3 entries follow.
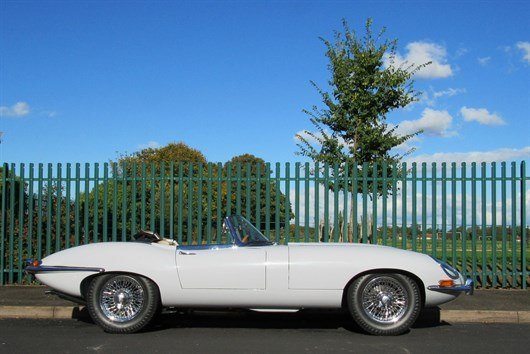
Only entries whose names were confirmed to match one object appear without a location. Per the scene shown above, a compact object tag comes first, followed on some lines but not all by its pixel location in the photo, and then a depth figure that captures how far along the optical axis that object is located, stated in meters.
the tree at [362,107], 13.44
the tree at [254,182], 9.39
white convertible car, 6.00
